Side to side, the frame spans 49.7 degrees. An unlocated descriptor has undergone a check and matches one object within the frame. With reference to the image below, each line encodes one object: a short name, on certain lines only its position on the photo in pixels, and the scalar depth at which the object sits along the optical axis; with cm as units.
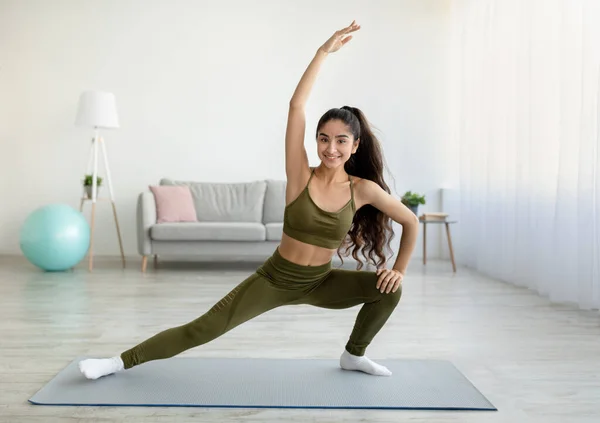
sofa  542
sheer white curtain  384
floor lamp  570
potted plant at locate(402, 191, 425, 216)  580
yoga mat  212
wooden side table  572
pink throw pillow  571
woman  223
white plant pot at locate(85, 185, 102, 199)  581
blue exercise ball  523
